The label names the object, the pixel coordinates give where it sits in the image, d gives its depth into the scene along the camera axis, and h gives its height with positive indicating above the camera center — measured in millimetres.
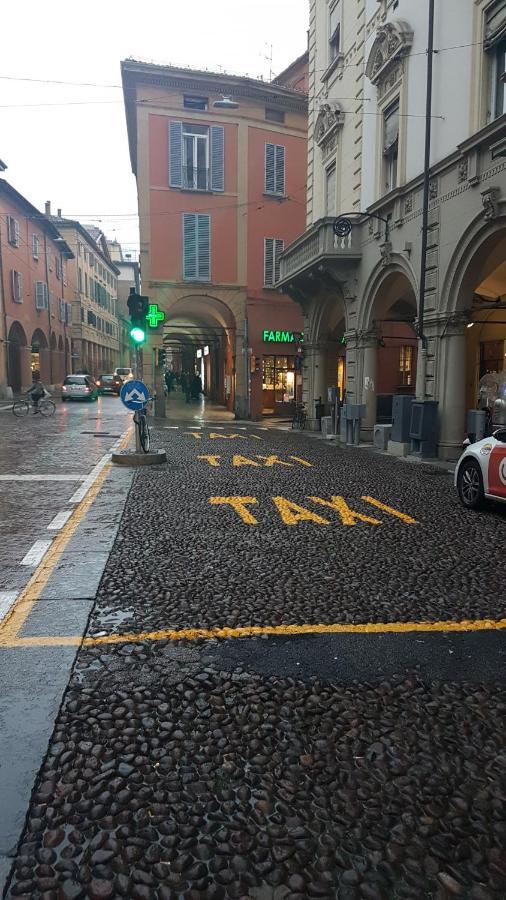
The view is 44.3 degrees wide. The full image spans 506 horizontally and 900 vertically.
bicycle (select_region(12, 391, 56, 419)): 25175 -1075
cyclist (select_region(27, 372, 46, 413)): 24812 -475
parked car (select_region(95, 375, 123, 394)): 47125 -172
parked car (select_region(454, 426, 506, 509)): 7406 -1082
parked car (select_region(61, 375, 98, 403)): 36656 -387
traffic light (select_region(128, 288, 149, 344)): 11805 +1236
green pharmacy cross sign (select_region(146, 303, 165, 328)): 12524 +1348
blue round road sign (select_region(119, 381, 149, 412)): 11195 -236
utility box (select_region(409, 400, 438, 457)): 13250 -884
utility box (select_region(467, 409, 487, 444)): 12367 -780
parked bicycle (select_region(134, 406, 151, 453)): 11688 -869
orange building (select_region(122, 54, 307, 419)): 26422 +7950
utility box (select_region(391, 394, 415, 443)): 14152 -722
